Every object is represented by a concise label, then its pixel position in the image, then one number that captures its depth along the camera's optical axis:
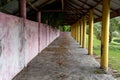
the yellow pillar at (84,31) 7.46
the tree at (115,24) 12.68
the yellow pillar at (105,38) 3.69
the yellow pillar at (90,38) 5.66
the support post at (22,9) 3.75
